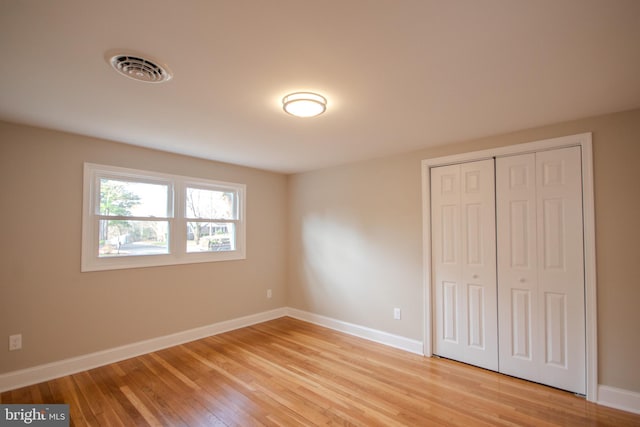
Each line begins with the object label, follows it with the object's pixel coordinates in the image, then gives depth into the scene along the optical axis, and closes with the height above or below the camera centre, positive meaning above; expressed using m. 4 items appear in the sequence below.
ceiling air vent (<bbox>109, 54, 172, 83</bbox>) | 1.70 +0.92
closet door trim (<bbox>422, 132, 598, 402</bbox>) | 2.48 -0.11
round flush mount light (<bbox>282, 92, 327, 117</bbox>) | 2.14 +0.86
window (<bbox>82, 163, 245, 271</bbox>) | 3.21 +0.02
